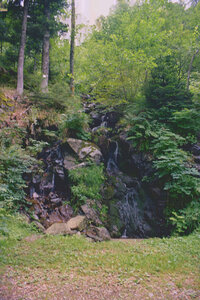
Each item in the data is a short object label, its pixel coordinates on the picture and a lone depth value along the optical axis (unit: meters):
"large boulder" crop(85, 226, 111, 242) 6.08
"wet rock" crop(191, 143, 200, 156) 8.53
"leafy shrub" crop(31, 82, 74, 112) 10.02
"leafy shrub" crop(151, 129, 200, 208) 6.92
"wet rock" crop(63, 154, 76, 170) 8.82
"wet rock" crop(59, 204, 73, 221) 7.24
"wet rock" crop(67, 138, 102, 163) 9.41
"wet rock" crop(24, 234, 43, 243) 5.07
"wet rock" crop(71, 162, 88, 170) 8.75
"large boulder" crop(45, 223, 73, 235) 5.67
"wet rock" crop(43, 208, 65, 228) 6.64
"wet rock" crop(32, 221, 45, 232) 5.90
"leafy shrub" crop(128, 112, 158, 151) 9.01
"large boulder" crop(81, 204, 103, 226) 7.13
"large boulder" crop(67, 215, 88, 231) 6.19
